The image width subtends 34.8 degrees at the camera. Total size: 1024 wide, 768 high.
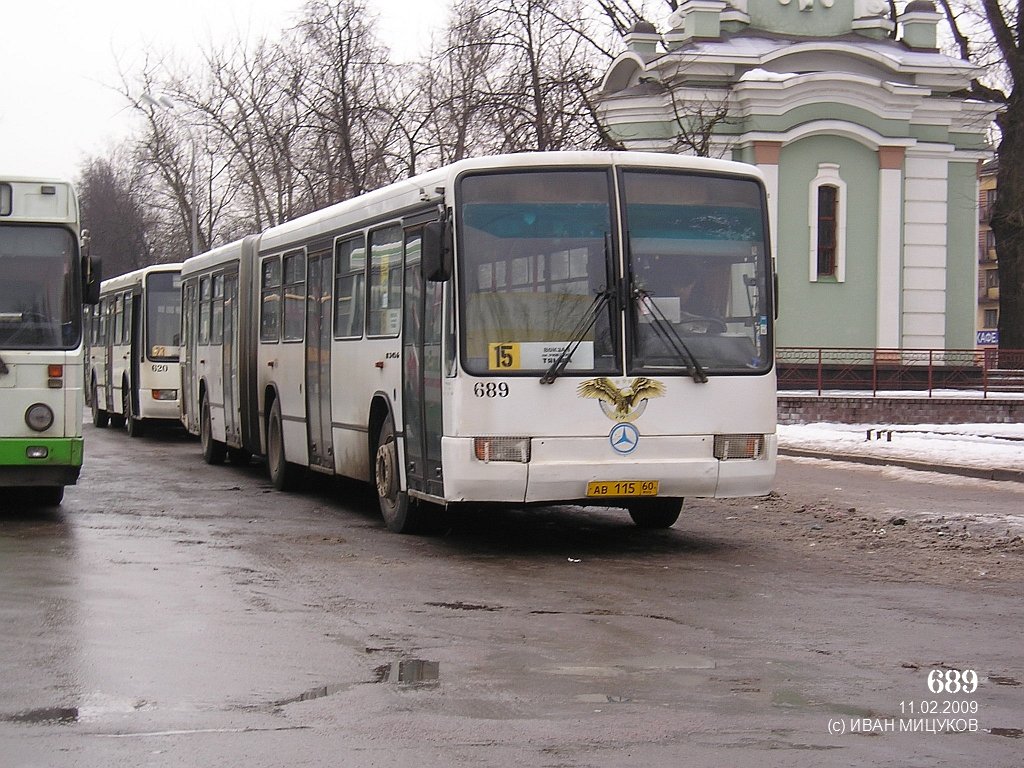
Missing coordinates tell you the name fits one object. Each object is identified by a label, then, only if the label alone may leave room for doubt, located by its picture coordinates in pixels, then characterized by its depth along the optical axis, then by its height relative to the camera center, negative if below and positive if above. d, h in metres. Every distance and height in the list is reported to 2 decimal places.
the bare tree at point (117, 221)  87.82 +6.81
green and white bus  13.69 +0.10
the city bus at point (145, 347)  28.16 -0.09
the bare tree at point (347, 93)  43.00 +6.78
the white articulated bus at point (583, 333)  11.68 +0.08
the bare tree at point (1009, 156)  41.81 +4.84
